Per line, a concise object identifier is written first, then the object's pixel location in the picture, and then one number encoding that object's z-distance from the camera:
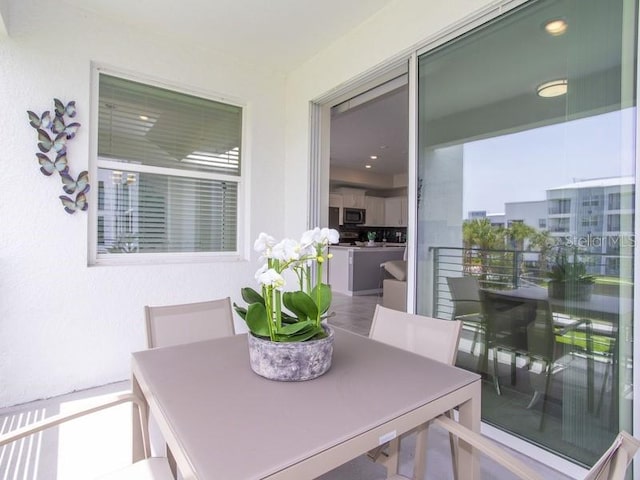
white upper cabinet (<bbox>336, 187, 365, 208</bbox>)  8.37
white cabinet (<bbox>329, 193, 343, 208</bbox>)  8.18
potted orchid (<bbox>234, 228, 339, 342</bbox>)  1.03
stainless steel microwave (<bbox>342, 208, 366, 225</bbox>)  8.30
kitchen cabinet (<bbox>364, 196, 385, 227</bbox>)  8.88
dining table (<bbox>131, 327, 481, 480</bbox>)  0.71
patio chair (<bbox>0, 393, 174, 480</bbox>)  0.96
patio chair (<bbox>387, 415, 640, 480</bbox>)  0.59
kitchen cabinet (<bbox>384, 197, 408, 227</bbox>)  8.66
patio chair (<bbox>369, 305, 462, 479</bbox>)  1.35
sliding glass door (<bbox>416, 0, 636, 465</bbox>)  1.45
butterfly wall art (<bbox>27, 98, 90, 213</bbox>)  2.27
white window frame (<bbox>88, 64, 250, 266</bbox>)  2.53
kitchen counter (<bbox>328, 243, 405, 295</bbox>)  6.36
